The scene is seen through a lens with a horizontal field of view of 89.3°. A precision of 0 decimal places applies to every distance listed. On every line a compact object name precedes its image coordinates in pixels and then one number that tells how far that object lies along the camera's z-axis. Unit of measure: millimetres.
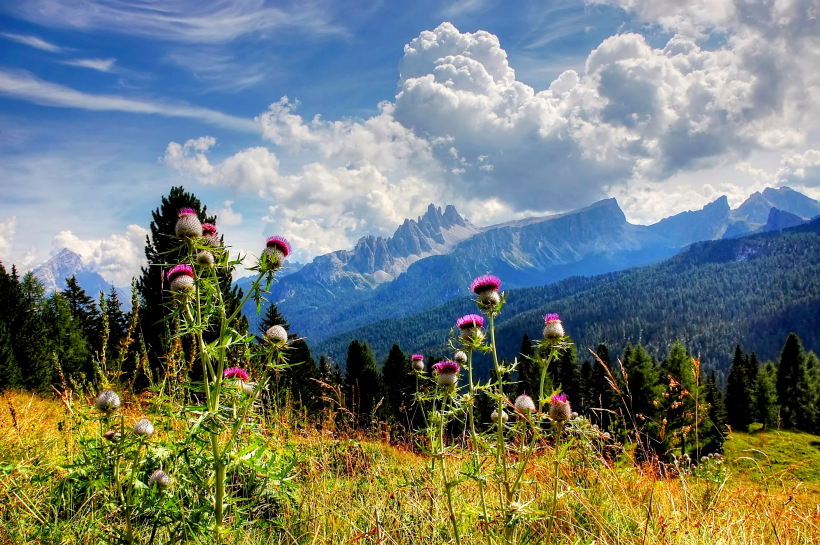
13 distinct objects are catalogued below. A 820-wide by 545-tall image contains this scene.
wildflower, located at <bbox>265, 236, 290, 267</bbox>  3445
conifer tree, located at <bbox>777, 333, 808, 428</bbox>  50938
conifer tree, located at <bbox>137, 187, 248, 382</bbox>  16078
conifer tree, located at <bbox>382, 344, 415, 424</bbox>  36688
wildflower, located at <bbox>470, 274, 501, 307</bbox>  3596
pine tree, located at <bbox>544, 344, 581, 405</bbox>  44812
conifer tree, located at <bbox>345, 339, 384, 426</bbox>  41531
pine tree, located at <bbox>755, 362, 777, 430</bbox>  47434
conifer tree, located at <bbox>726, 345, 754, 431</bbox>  48188
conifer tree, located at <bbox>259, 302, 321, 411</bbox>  28006
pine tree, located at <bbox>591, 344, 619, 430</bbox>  32406
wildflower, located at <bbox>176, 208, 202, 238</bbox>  3275
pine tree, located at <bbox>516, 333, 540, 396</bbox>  32969
